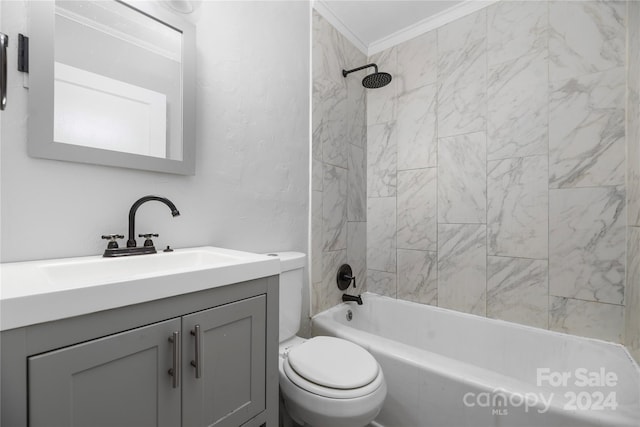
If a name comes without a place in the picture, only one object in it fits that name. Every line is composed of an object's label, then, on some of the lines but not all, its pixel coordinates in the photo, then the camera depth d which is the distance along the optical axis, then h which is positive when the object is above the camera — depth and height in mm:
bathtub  1041 -738
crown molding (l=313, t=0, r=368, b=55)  1912 +1372
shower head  1864 +894
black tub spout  2006 -607
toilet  1036 -647
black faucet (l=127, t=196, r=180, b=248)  1024 -14
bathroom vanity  525 -307
